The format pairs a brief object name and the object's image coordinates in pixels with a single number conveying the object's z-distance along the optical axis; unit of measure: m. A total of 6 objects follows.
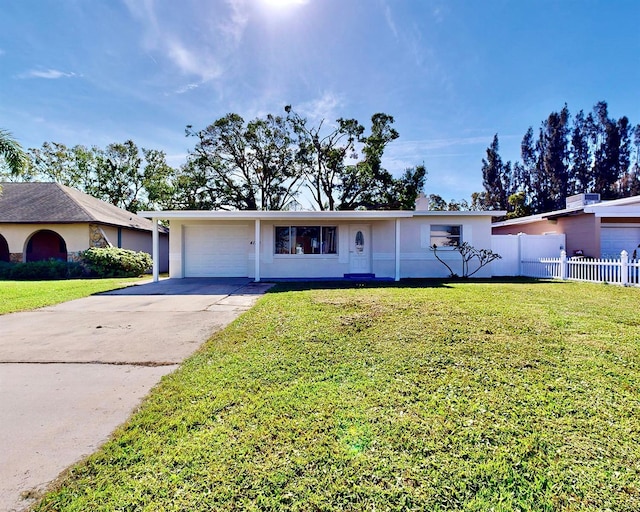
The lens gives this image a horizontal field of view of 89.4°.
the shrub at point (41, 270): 14.38
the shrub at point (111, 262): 14.79
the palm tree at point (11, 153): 11.87
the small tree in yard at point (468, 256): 13.01
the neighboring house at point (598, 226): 12.35
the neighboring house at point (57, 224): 15.99
